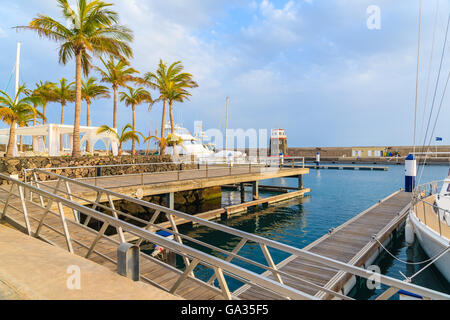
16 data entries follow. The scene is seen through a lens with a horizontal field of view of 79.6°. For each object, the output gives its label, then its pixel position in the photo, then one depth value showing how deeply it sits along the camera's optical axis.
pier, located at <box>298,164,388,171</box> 49.31
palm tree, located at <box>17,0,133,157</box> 15.56
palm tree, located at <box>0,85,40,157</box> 16.46
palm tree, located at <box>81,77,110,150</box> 29.55
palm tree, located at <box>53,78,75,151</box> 30.69
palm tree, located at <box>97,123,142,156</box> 21.91
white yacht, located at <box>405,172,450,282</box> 7.85
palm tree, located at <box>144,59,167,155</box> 27.61
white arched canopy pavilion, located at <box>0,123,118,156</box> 21.31
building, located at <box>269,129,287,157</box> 81.31
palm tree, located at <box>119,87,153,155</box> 30.47
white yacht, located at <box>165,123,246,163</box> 33.29
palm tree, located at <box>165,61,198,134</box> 27.73
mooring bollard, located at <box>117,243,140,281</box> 3.64
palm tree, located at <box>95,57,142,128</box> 26.58
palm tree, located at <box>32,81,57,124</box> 30.60
